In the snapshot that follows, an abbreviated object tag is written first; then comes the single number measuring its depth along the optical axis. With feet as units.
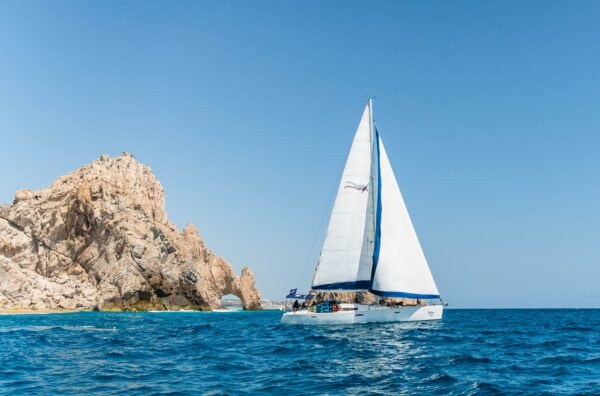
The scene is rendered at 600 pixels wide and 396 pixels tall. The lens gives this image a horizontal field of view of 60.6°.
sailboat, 127.95
